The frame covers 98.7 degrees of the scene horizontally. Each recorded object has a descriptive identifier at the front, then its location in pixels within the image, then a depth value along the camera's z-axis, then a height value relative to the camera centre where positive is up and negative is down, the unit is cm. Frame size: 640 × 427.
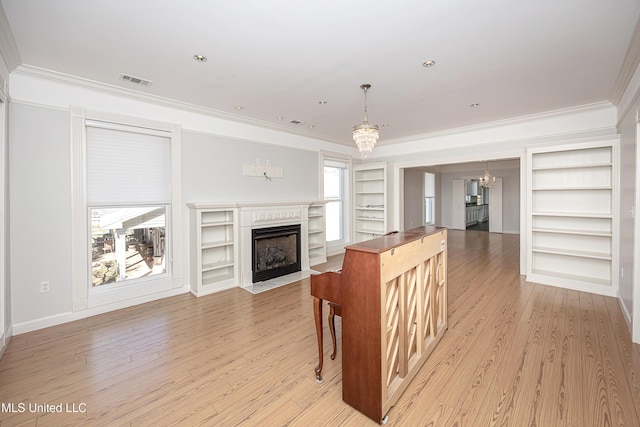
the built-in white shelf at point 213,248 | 390 -57
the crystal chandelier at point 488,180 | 855 +95
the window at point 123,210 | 316 +3
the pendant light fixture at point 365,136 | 291 +80
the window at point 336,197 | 647 +32
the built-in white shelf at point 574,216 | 387 -11
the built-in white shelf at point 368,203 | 651 +19
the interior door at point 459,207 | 1080 +11
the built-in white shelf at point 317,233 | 568 -47
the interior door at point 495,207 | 985 +8
